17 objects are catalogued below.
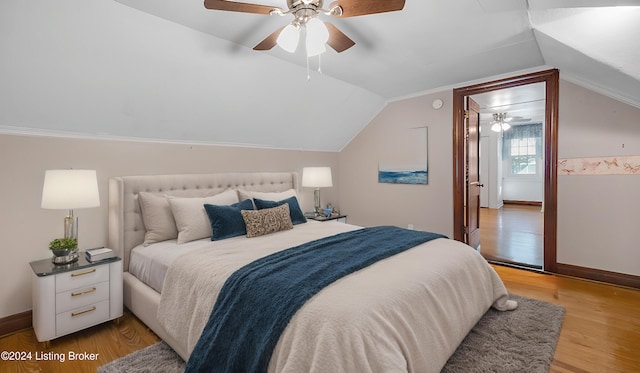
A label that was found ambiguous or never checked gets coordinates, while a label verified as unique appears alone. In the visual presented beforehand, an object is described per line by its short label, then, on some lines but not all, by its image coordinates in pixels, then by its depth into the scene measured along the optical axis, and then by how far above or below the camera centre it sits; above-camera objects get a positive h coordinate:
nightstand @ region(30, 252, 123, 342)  2.10 -0.80
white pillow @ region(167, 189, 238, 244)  2.64 -0.30
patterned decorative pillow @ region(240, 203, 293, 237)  2.76 -0.34
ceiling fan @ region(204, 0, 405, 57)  1.64 +0.96
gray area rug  1.85 -1.08
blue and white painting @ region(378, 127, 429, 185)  4.29 +0.34
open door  4.05 +0.13
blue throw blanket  1.42 -0.59
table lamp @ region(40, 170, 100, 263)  2.13 -0.05
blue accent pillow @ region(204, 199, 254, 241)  2.68 -0.33
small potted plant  2.25 -0.46
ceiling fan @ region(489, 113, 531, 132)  6.77 +1.42
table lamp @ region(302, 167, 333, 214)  4.14 +0.09
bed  1.31 -0.59
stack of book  2.37 -0.54
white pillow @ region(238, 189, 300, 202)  3.32 -0.13
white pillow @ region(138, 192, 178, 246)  2.69 -0.30
